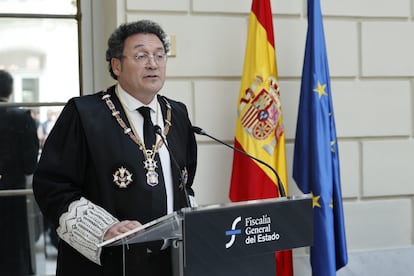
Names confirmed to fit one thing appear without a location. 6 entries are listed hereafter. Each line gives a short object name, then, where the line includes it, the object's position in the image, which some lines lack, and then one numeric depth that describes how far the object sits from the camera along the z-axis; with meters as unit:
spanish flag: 6.94
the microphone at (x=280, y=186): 4.09
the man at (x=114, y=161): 4.25
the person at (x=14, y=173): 7.39
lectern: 3.42
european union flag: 6.86
